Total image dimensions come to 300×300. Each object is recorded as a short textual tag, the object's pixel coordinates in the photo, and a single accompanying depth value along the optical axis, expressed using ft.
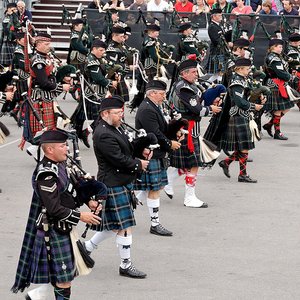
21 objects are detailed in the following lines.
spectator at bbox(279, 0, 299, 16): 72.79
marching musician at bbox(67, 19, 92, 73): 58.54
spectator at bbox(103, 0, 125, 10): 73.54
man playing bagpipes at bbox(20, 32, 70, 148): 39.32
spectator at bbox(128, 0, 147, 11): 75.05
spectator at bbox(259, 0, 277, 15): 71.97
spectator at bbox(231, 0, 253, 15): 73.72
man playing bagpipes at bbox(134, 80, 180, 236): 30.60
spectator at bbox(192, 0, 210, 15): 73.00
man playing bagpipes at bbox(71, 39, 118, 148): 44.57
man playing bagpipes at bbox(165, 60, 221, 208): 34.42
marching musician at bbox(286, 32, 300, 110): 54.54
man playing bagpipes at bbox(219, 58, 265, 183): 38.19
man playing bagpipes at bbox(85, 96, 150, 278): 26.18
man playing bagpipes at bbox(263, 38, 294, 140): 48.65
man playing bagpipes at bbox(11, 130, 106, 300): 22.00
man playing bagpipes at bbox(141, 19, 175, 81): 55.88
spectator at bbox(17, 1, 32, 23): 64.90
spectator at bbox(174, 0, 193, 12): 74.23
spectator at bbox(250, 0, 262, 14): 77.36
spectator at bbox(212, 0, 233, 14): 73.56
